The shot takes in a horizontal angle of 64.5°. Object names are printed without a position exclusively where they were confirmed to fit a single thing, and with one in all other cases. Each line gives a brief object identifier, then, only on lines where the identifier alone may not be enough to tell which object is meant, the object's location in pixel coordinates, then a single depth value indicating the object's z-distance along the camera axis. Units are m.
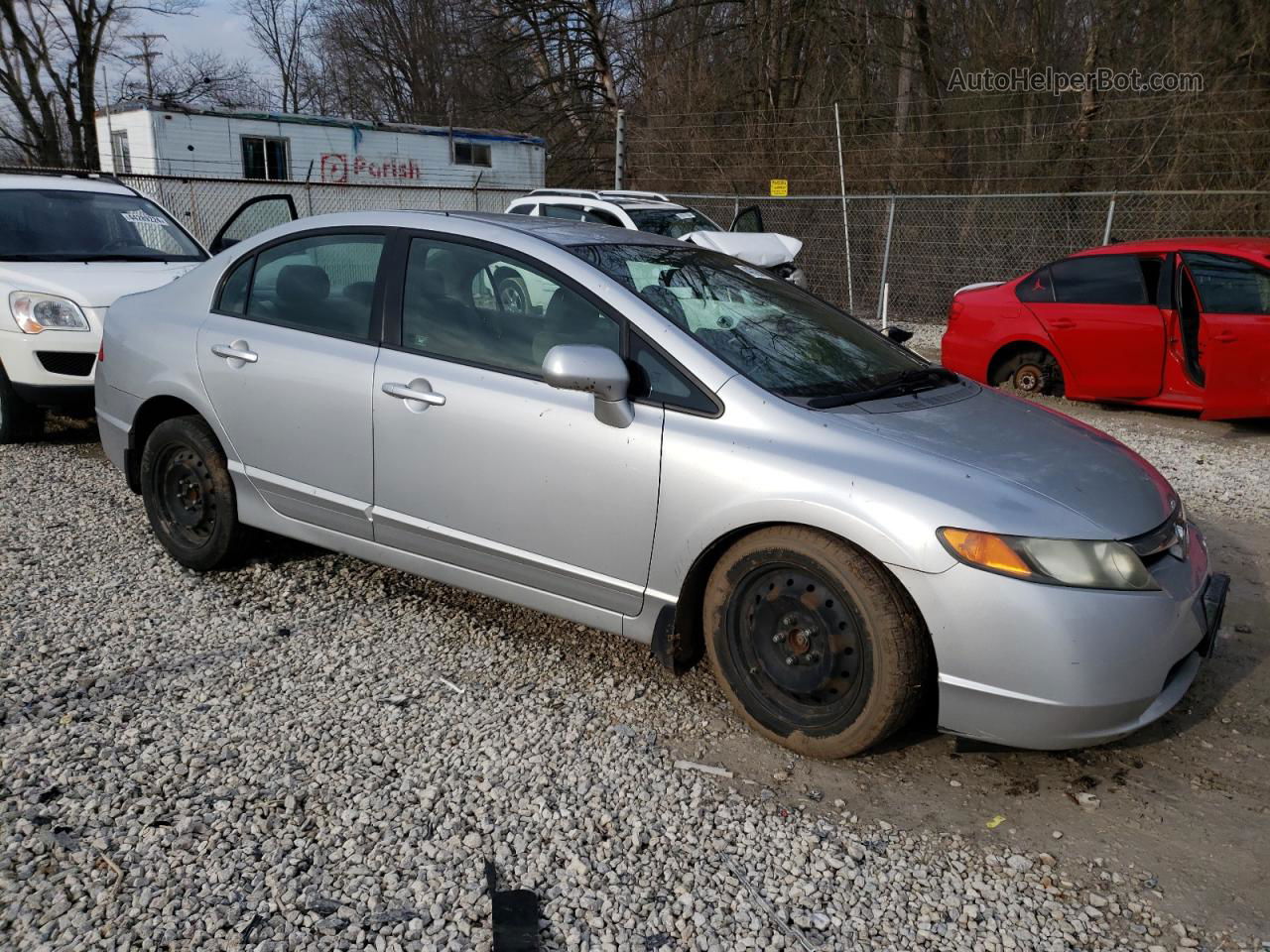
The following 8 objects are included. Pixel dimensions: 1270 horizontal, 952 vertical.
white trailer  20.78
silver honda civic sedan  2.87
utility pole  34.32
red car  7.39
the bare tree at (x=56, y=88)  30.89
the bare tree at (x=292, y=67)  47.69
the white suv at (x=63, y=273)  6.41
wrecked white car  11.77
